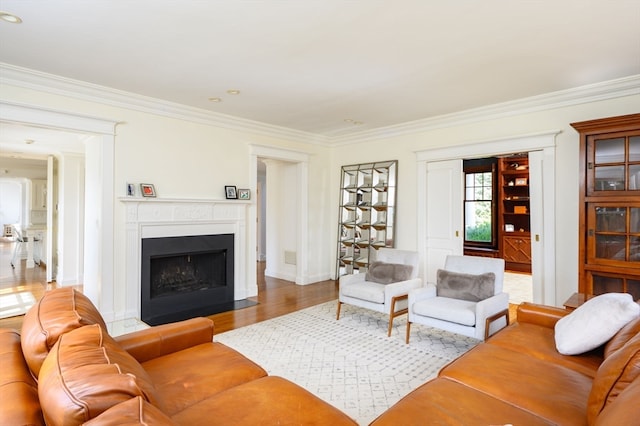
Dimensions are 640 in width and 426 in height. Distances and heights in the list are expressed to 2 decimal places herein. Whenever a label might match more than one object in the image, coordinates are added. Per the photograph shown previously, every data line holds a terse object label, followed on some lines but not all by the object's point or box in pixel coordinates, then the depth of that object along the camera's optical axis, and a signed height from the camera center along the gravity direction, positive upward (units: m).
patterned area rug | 2.57 -1.28
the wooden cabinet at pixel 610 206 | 3.40 +0.10
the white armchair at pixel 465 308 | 3.03 -0.84
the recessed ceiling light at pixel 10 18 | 2.48 +1.42
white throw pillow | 1.97 -0.62
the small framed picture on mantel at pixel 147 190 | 4.32 +0.31
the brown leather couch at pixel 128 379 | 0.95 -0.56
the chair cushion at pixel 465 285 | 3.38 -0.69
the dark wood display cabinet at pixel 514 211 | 7.77 +0.11
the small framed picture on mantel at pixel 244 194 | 5.26 +0.32
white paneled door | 5.11 +0.04
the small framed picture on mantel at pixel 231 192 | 5.11 +0.34
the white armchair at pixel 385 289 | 3.78 -0.82
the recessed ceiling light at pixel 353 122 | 5.29 +1.45
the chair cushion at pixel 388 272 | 4.14 -0.68
